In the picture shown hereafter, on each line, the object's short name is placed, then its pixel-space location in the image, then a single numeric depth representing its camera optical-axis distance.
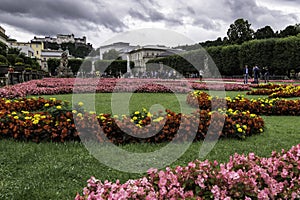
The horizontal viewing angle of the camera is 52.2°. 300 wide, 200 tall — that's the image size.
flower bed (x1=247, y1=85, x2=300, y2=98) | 11.57
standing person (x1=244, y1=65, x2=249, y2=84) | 20.51
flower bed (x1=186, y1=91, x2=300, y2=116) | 7.66
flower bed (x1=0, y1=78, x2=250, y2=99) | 10.86
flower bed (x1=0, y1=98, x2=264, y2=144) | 4.66
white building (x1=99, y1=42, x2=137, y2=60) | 61.50
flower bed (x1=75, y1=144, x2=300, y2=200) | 2.06
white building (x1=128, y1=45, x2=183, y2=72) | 60.13
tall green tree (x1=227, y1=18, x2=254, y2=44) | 50.22
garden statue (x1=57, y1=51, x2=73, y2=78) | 28.88
